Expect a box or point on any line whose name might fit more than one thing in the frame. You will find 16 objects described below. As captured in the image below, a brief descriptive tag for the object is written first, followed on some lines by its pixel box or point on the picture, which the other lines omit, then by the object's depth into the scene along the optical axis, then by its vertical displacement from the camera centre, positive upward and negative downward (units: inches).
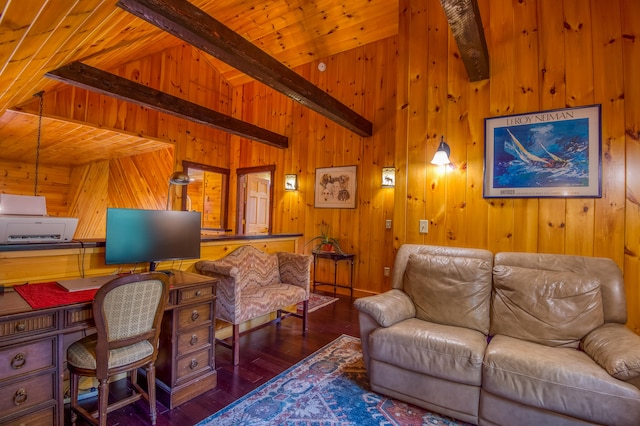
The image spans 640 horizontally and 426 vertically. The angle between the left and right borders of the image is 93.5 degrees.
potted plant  195.6 -17.0
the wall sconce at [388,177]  176.4 +23.5
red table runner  59.1 -17.6
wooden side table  185.5 -26.8
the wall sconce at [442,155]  105.4 +22.2
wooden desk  53.4 -27.5
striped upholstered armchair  97.9 -26.9
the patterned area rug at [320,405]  71.4 -48.6
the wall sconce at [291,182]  218.1 +24.2
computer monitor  77.4 -6.3
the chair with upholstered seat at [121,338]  60.2 -26.6
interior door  258.7 +8.4
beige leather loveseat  59.5 -30.0
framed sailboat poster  91.1 +20.8
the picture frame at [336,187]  196.5 +19.3
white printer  67.8 -3.1
